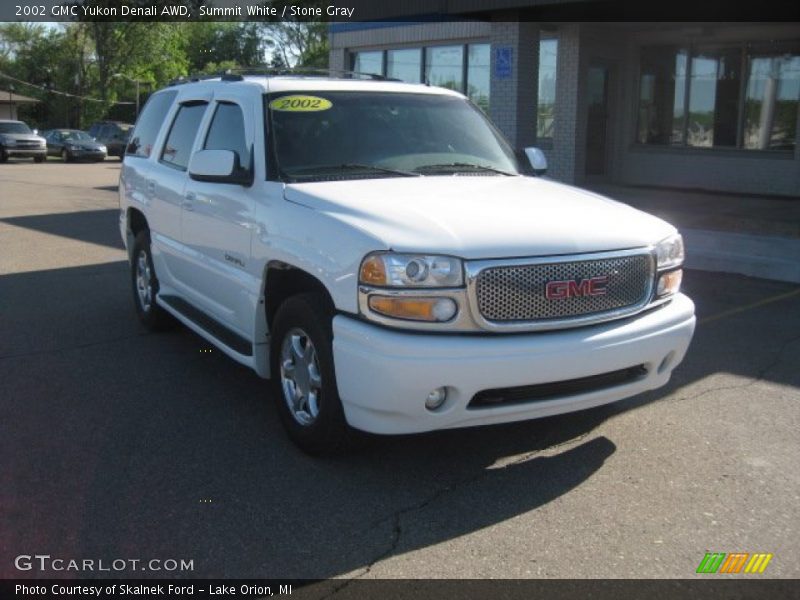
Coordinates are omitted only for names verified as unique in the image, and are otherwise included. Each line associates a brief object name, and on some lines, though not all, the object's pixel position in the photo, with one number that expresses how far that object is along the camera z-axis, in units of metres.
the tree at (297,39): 74.26
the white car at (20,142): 36.31
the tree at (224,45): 89.38
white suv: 3.86
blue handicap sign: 14.68
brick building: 15.04
